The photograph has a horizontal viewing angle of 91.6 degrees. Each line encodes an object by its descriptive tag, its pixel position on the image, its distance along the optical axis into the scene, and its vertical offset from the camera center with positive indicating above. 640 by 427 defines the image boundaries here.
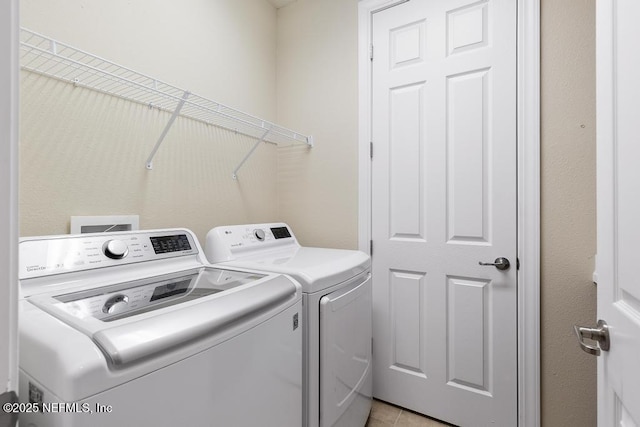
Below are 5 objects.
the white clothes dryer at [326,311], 1.20 -0.42
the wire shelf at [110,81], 1.12 +0.55
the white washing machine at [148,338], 0.58 -0.28
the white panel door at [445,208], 1.64 +0.02
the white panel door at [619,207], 0.59 +0.01
